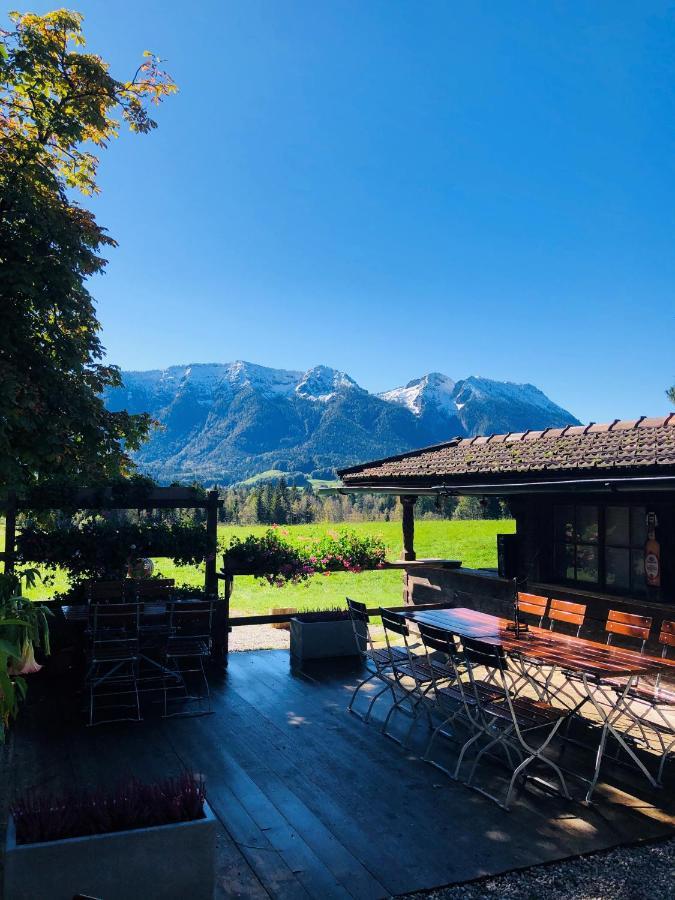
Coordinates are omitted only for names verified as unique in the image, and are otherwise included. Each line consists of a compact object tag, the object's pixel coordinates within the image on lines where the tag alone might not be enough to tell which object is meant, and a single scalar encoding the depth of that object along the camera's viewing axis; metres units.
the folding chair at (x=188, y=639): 6.46
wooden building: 7.54
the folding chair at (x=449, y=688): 4.71
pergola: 7.10
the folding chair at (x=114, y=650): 6.00
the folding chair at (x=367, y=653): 5.64
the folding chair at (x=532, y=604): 6.46
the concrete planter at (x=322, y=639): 7.84
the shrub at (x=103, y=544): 7.12
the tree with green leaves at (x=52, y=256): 6.54
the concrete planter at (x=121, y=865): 2.47
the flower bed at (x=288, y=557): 8.11
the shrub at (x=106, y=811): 2.56
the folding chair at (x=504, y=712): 4.23
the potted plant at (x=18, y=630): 1.78
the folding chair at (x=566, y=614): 5.97
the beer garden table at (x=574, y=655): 4.34
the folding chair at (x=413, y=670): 5.07
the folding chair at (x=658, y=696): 4.56
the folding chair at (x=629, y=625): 5.22
